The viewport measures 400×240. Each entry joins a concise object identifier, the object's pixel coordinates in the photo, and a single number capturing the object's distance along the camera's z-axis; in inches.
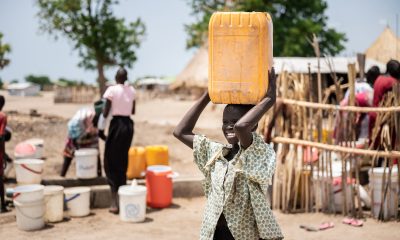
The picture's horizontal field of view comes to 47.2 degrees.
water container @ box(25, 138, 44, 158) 315.1
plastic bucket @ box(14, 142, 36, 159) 278.3
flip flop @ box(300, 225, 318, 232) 205.8
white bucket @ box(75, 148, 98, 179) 264.7
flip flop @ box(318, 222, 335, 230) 208.4
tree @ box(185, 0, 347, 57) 1050.6
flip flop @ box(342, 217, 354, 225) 214.0
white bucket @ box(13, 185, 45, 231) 201.0
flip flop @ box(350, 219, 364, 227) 210.5
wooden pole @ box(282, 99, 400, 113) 211.3
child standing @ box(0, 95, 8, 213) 227.1
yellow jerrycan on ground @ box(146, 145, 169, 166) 280.7
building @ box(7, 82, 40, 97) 1941.4
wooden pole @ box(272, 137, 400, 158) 209.3
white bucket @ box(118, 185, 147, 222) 217.0
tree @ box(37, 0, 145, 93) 1114.1
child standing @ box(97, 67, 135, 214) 227.3
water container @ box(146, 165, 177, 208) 243.4
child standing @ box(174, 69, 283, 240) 97.6
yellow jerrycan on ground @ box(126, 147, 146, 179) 281.3
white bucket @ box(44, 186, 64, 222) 215.9
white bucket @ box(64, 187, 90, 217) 226.8
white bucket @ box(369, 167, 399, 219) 215.6
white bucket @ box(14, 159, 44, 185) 241.4
